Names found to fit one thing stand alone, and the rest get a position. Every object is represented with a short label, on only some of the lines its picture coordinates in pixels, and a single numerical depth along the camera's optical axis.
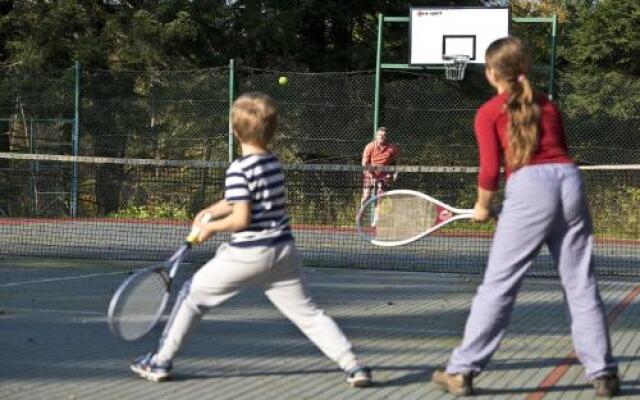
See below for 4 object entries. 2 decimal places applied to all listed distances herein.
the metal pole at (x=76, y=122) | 21.53
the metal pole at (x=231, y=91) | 21.03
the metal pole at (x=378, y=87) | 20.59
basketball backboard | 21.72
